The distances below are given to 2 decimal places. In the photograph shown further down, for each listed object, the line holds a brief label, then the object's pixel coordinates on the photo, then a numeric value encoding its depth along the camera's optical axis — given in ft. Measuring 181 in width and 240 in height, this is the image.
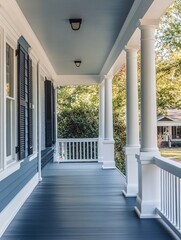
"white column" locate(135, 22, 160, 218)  9.03
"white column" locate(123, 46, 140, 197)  11.63
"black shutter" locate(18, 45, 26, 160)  10.07
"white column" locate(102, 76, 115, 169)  19.10
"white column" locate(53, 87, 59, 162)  23.33
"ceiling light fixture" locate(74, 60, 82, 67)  17.43
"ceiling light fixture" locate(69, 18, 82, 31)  10.68
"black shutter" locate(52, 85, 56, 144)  21.50
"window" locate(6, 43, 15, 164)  9.52
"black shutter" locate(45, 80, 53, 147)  18.41
